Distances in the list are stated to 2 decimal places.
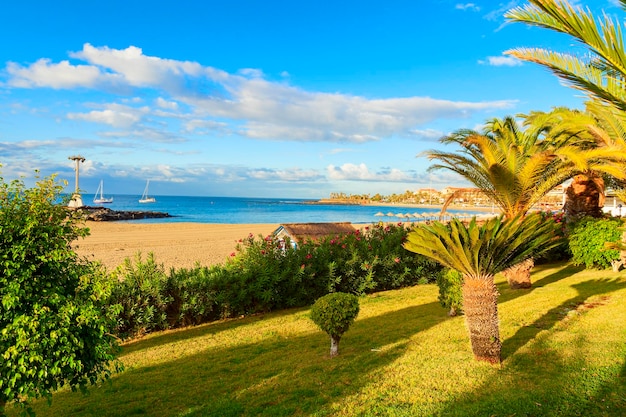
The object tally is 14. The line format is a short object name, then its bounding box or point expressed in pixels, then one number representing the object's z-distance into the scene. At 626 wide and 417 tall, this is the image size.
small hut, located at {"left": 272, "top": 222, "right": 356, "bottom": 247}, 16.09
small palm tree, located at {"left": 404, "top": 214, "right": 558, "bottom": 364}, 6.00
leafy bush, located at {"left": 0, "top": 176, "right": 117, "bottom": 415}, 3.62
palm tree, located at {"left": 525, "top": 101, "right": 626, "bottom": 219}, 10.18
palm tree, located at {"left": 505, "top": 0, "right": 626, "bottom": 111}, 5.01
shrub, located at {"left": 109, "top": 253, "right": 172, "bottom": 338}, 9.22
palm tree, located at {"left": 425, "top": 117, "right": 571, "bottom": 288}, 11.80
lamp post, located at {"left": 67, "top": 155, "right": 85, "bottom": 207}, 69.75
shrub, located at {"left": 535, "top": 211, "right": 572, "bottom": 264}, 16.28
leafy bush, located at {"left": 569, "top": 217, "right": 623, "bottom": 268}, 12.78
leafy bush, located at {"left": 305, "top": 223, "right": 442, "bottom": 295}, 12.54
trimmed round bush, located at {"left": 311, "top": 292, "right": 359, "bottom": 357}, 6.91
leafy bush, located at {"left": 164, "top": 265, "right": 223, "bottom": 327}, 10.02
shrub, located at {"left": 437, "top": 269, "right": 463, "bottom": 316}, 8.95
